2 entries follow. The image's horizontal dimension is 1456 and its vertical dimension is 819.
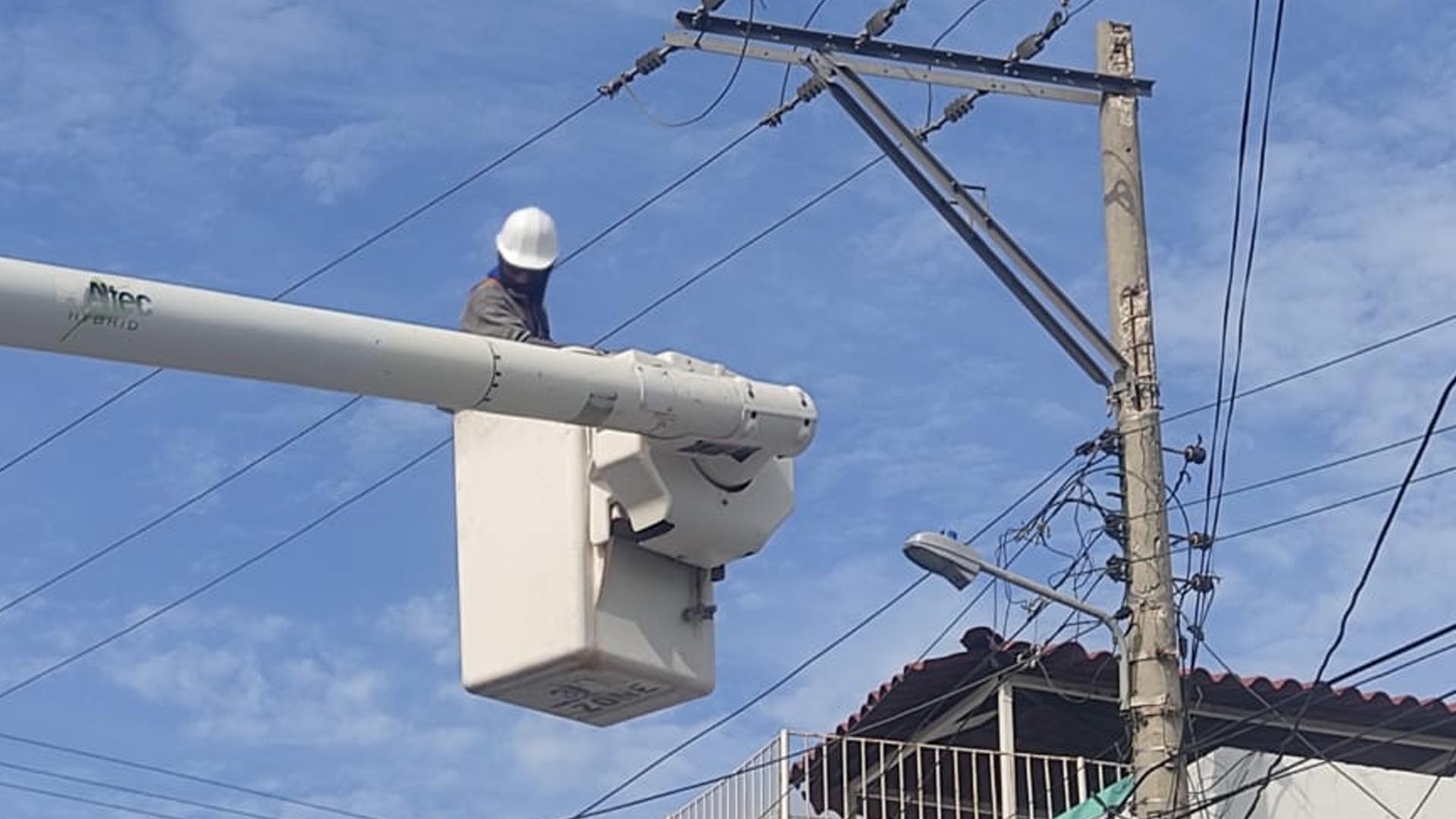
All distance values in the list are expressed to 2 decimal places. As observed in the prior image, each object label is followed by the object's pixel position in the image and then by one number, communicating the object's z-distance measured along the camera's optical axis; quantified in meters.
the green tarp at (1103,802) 16.06
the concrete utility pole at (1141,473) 13.04
